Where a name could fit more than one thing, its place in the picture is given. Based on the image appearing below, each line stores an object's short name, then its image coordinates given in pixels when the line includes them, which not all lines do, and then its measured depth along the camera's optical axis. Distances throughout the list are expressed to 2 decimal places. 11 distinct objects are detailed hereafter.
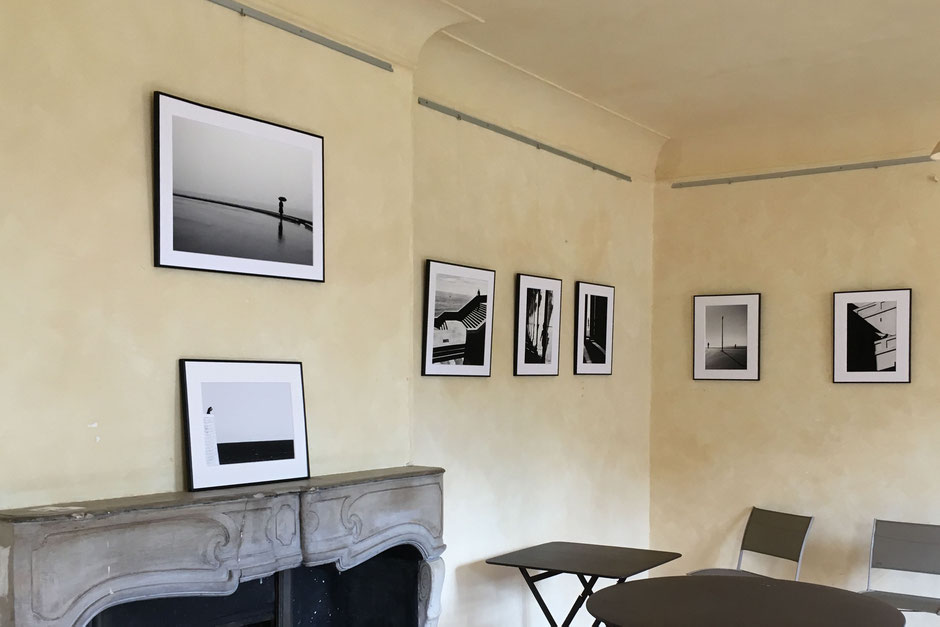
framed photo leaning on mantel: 3.06
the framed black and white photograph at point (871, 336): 5.59
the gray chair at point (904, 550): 5.23
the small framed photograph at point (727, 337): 6.15
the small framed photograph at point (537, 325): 5.24
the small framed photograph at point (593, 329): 5.79
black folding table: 4.54
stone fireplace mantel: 2.42
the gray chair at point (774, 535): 5.66
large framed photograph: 3.04
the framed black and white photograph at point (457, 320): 4.58
